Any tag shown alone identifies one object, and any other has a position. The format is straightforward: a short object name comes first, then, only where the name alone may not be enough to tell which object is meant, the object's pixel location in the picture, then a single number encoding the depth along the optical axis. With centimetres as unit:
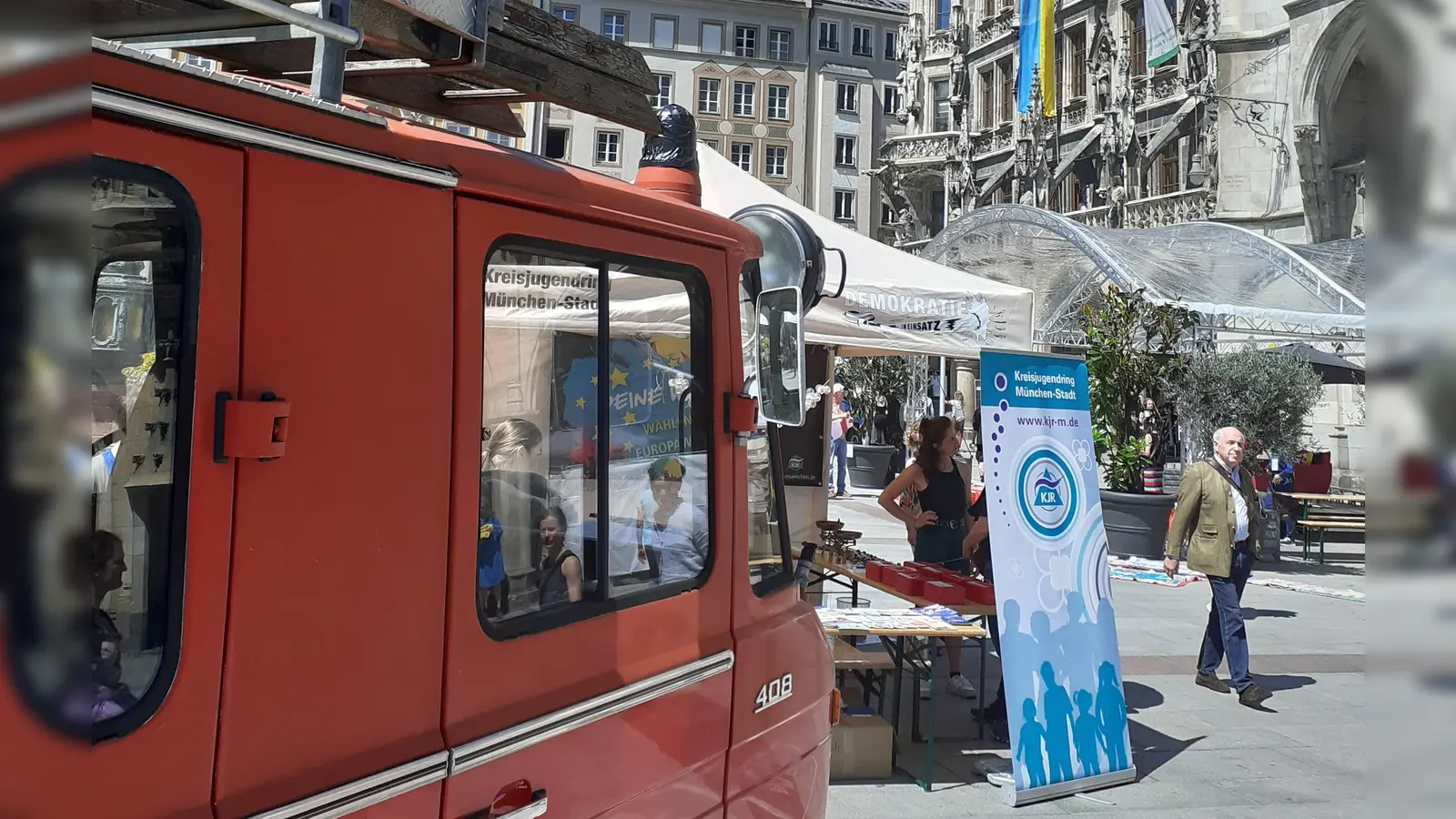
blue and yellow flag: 3553
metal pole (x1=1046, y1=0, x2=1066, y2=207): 4097
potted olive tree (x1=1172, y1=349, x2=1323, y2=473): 1727
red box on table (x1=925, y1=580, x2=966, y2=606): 631
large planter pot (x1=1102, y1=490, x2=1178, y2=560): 1395
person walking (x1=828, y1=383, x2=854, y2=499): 1861
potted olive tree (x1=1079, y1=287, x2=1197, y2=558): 1440
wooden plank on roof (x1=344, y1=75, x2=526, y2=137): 275
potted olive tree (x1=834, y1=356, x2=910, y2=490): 2727
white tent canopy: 788
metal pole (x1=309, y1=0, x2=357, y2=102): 190
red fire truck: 156
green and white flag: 3114
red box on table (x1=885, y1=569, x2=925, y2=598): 643
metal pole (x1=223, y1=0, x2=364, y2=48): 170
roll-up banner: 547
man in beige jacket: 737
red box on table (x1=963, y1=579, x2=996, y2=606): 631
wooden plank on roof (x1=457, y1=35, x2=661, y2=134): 265
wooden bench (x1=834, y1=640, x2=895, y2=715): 591
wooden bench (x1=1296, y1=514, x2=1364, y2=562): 1362
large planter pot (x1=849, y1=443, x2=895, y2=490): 2241
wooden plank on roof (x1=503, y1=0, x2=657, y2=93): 273
